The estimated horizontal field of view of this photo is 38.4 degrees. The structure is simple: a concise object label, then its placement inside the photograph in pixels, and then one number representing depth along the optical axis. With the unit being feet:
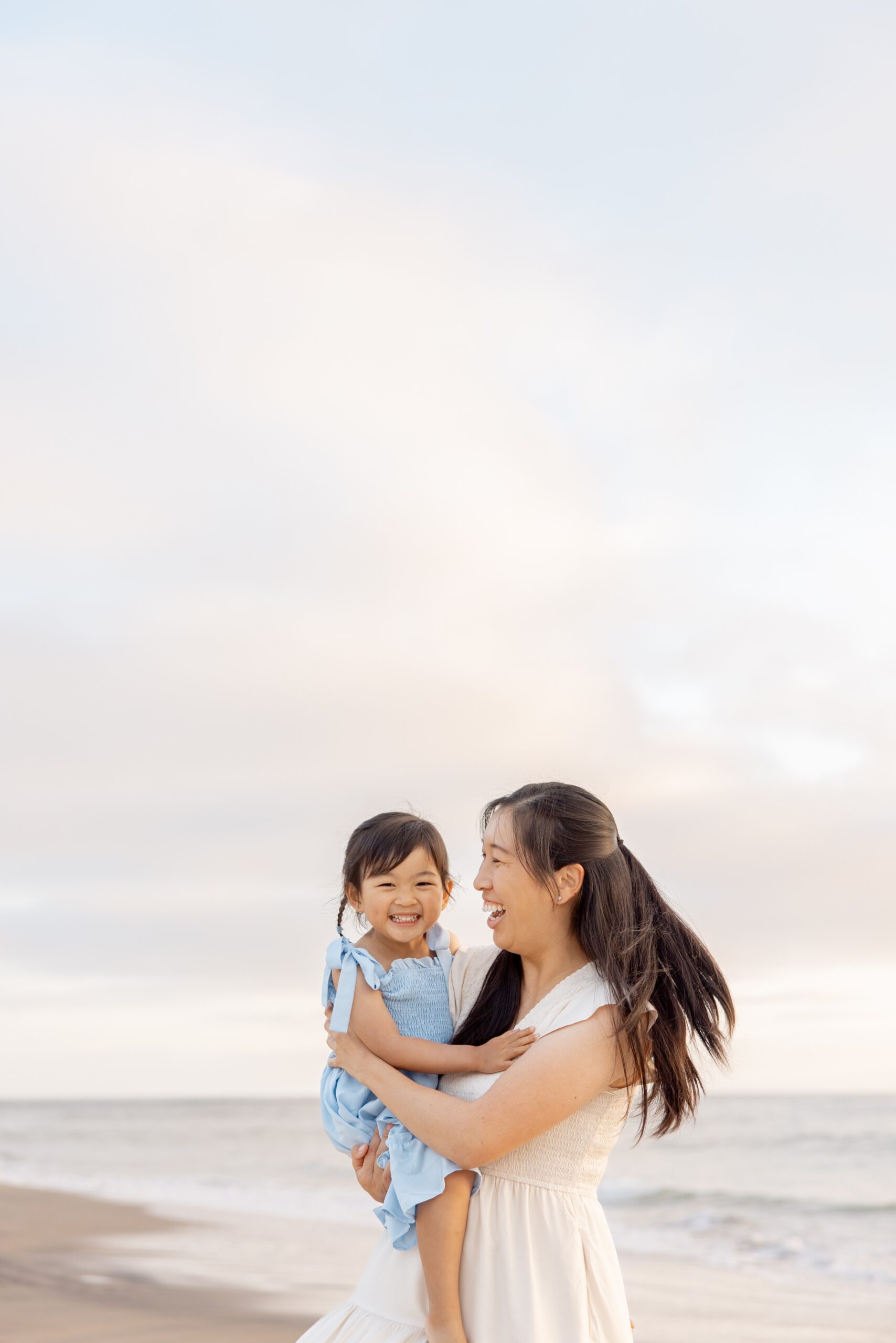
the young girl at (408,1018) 7.24
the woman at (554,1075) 7.20
